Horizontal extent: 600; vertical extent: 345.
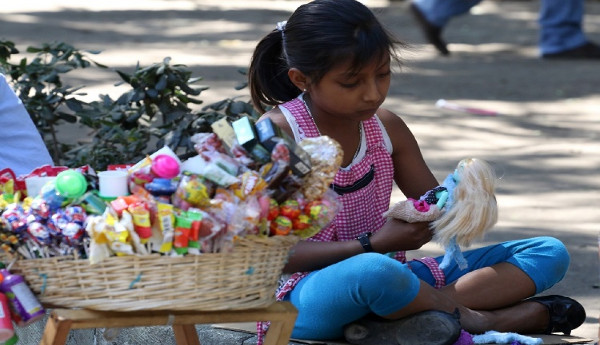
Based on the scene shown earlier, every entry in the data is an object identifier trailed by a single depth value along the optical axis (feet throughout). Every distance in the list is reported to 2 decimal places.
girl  18.63
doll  18.10
